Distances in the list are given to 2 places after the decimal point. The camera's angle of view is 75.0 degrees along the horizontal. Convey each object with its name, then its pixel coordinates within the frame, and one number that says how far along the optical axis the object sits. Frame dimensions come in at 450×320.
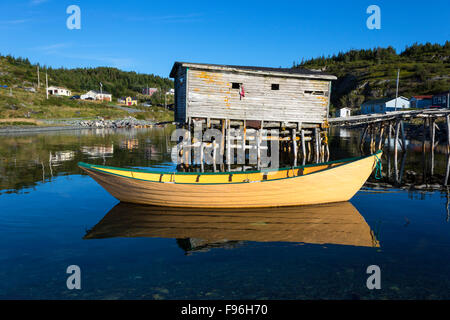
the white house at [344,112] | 73.71
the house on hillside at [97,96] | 95.44
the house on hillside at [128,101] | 102.06
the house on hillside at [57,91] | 91.82
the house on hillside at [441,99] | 56.21
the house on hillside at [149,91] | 132.68
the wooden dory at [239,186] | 10.84
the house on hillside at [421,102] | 63.53
